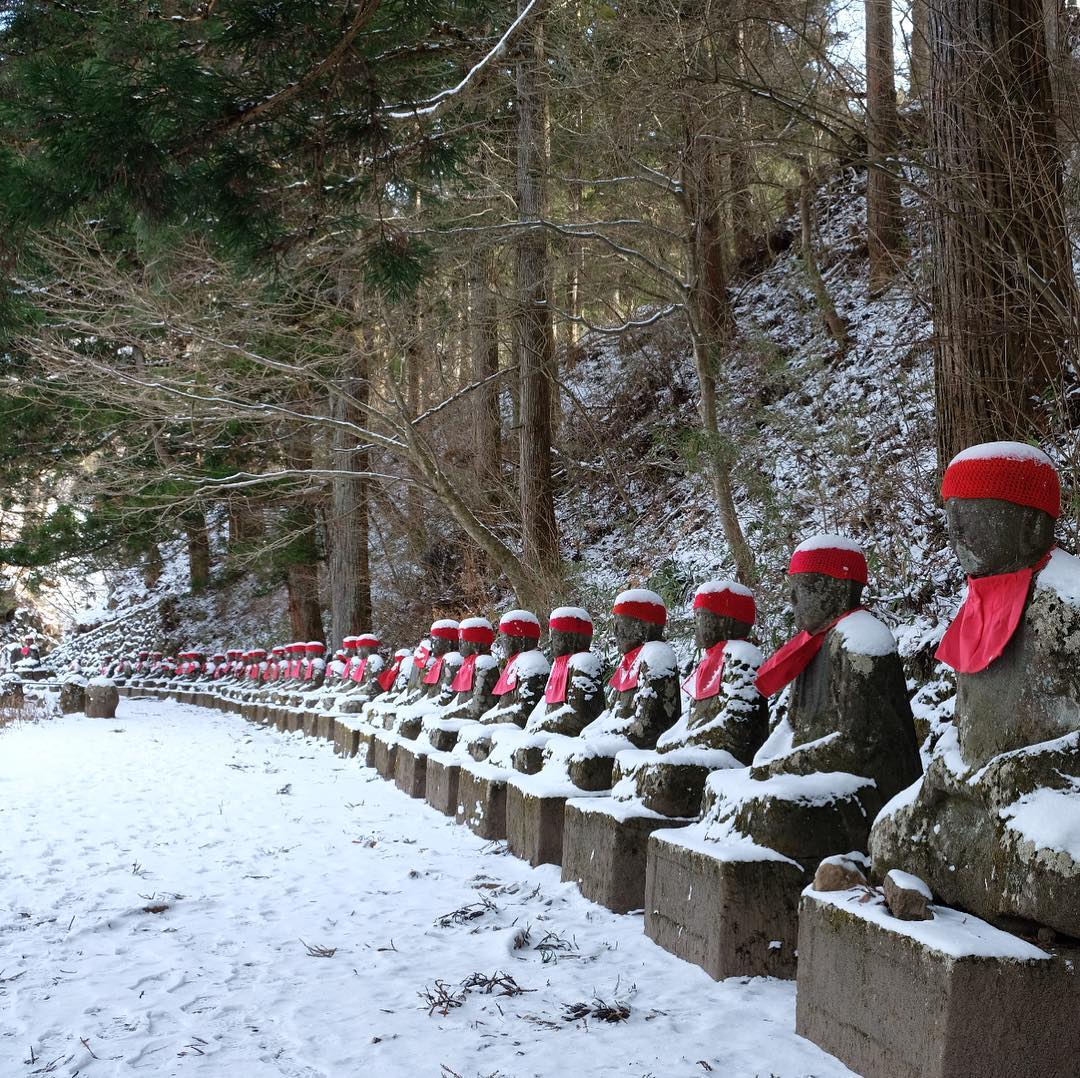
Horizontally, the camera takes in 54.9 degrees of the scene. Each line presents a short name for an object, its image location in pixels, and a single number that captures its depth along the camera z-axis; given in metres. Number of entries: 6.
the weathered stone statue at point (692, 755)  4.04
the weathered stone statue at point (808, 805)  3.18
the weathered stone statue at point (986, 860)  2.25
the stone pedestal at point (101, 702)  17.23
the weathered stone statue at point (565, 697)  5.56
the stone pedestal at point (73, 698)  18.50
